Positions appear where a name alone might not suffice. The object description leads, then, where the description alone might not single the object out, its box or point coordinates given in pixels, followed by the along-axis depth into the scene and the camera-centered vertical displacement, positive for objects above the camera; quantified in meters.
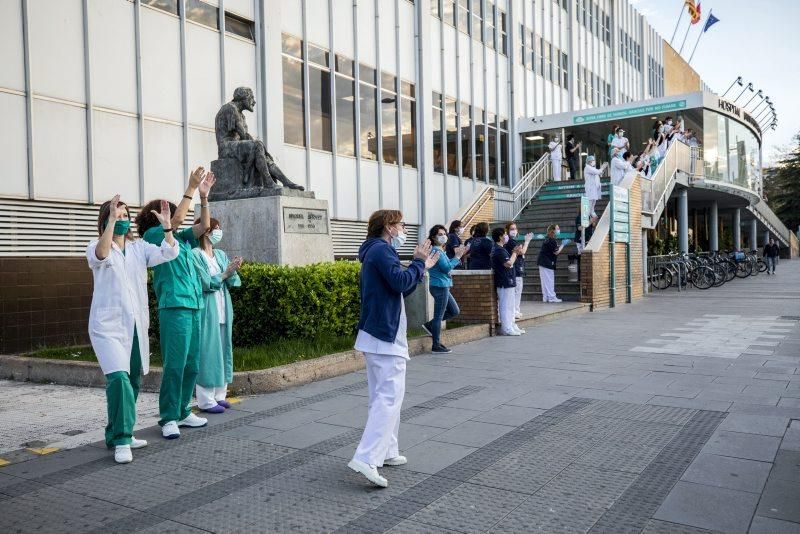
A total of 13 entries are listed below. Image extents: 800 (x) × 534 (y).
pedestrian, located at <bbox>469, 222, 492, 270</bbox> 11.68 +0.16
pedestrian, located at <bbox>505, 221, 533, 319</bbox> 12.38 -0.04
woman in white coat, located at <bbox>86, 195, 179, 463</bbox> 4.68 -0.35
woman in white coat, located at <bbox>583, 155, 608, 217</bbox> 19.84 +2.30
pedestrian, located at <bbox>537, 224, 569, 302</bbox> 15.38 -0.15
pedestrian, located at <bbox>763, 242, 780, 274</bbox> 29.72 -0.09
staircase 17.36 +1.22
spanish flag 36.53 +13.58
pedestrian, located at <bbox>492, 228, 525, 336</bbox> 11.11 -0.38
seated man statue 9.91 +1.80
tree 58.53 +5.56
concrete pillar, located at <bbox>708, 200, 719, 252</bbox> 32.75 +1.27
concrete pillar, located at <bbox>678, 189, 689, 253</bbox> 25.50 +1.29
